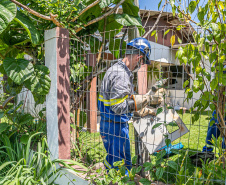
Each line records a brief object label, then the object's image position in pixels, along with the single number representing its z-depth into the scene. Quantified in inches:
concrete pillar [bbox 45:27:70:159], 101.3
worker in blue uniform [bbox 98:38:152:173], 98.0
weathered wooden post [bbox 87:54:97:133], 243.1
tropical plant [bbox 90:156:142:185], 79.1
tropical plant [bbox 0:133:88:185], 91.0
